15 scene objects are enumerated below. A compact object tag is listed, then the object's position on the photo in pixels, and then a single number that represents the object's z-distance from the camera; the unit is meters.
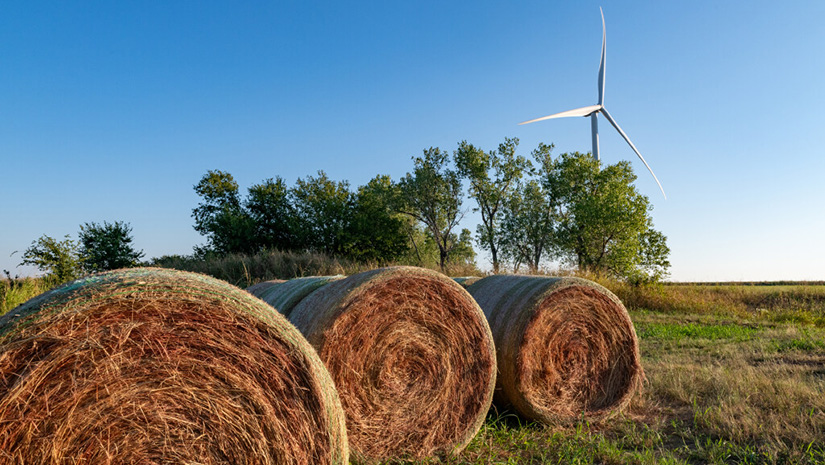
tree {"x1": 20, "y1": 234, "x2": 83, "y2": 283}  17.41
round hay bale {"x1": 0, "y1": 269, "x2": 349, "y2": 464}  2.36
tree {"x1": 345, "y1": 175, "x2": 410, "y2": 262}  34.94
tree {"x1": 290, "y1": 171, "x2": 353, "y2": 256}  33.44
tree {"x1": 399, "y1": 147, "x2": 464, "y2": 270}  38.25
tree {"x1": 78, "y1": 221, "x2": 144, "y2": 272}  24.79
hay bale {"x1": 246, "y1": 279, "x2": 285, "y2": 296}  7.67
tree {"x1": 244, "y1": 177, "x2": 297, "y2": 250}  32.59
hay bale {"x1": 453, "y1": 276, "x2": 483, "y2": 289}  6.85
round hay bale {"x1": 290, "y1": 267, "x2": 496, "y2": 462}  3.96
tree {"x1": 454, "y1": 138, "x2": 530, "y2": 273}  37.88
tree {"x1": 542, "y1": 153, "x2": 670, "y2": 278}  27.70
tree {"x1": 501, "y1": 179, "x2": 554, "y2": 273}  37.47
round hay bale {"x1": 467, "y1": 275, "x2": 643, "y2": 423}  5.02
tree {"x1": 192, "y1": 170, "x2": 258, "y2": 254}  30.50
